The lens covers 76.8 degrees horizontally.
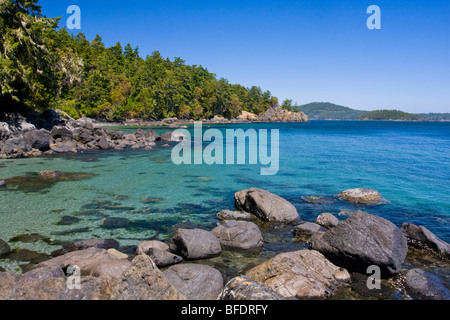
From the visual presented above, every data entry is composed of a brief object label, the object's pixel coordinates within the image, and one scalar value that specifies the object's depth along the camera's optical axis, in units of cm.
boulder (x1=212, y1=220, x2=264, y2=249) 1193
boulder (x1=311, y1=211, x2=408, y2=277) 954
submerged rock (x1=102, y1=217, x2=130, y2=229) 1385
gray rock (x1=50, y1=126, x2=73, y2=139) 4138
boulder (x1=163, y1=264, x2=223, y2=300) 828
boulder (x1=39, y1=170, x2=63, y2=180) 2364
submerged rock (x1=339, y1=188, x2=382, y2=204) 1858
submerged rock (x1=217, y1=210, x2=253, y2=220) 1519
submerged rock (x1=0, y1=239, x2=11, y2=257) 1074
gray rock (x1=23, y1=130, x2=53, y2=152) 3494
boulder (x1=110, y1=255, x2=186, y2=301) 580
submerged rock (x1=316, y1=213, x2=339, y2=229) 1389
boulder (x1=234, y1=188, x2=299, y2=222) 1501
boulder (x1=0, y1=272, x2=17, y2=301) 684
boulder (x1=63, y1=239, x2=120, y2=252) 1134
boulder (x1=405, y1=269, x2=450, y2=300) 845
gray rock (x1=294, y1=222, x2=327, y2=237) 1299
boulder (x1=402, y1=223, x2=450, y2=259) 1121
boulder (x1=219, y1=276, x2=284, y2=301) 584
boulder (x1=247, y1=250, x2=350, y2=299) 852
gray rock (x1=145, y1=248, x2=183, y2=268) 1006
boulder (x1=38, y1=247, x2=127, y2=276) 916
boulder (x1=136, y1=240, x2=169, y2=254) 1087
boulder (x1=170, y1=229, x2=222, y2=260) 1074
